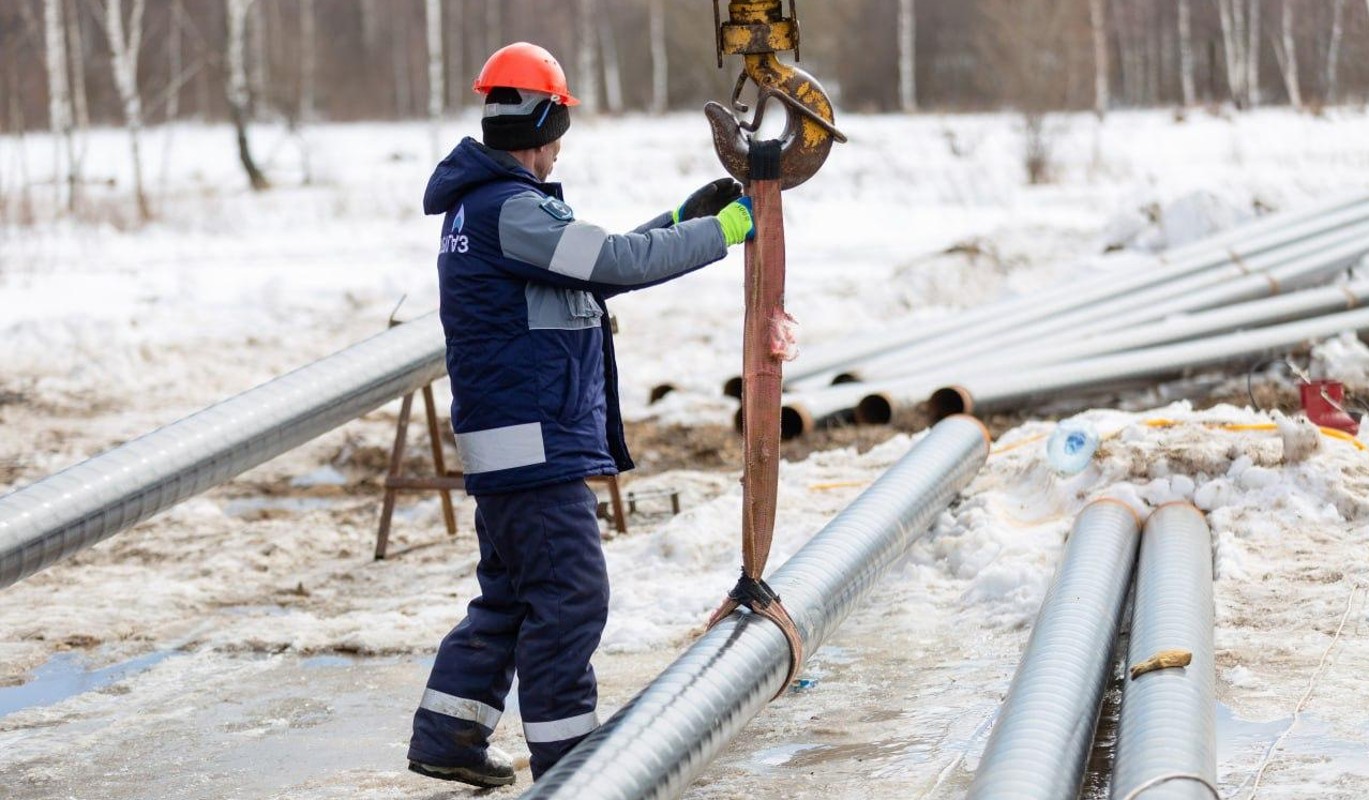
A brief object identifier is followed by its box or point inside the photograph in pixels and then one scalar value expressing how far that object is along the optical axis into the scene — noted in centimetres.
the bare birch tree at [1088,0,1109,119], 3006
